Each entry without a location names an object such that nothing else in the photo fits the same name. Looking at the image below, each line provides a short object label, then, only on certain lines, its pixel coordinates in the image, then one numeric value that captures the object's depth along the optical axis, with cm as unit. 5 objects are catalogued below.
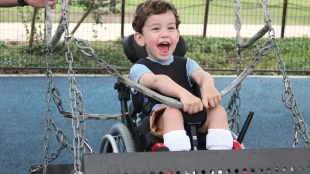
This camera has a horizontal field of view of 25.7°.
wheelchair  352
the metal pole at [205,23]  1016
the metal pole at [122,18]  953
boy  343
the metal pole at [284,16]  1022
